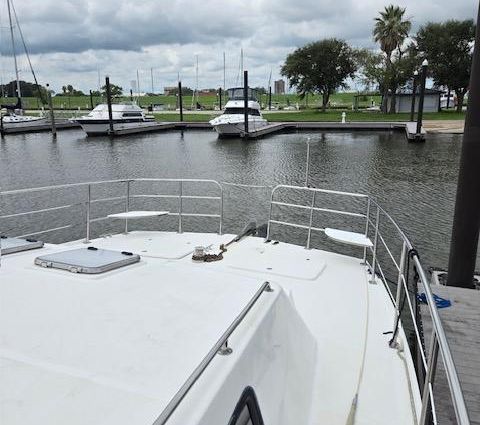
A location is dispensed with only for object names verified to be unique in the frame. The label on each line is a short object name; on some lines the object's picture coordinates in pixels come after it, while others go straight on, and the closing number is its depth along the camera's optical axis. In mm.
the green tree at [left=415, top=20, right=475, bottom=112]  54969
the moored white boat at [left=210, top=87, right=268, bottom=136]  37875
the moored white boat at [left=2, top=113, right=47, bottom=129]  46156
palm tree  53125
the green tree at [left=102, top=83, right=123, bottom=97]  101838
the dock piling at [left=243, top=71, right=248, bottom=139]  35344
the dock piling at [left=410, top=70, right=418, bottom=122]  36116
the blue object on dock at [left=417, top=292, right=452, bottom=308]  5148
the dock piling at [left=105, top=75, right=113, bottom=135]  41662
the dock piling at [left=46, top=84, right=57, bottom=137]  42284
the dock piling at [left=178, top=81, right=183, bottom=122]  49672
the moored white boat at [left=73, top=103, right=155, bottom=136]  42531
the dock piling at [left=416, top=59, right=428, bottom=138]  26177
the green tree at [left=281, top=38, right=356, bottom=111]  60156
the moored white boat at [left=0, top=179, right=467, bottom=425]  1737
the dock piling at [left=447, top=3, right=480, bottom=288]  5438
